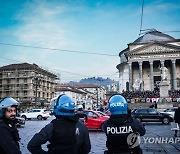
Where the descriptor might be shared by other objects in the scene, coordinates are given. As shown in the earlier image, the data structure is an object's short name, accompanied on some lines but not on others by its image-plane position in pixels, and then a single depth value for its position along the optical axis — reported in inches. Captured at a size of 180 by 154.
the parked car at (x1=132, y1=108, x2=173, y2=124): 647.2
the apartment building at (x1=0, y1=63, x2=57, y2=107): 2246.0
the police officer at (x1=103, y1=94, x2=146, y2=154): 92.8
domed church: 1721.1
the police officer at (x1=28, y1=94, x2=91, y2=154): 79.0
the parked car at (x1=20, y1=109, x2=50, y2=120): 931.1
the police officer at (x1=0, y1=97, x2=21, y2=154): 79.2
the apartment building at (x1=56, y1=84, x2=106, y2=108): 2972.6
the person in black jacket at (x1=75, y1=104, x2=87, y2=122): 481.2
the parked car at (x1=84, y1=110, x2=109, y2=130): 477.1
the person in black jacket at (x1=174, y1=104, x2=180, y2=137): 283.9
